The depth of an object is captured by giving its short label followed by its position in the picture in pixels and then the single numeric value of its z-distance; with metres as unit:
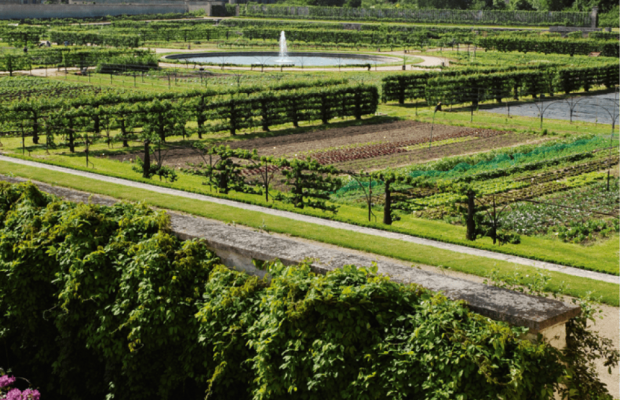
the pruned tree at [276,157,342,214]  17.43
